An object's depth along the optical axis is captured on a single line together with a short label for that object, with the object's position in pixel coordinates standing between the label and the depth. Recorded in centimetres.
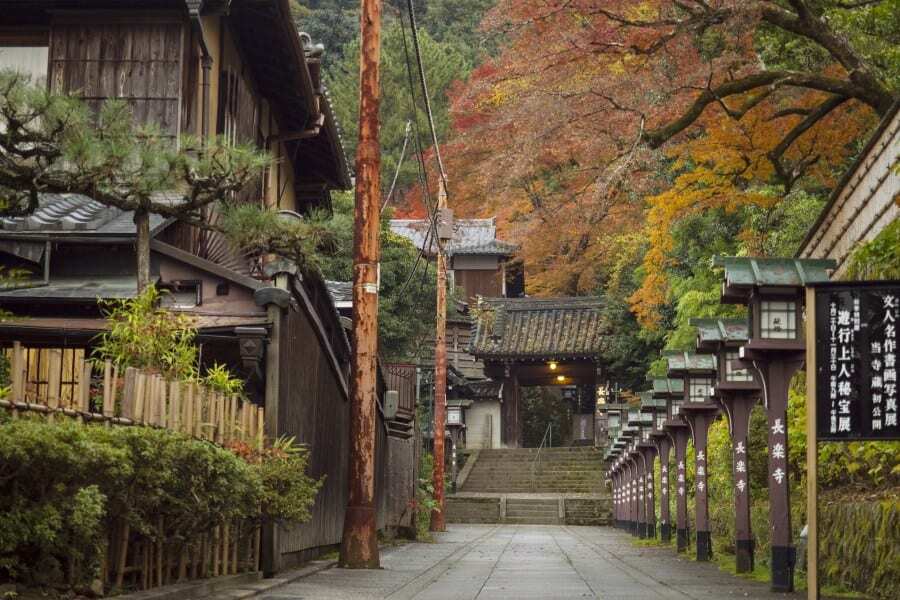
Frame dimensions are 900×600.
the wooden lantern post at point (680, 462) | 2691
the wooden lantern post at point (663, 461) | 3122
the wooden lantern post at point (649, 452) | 3256
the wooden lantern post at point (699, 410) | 2302
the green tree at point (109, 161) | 1356
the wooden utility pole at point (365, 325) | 1825
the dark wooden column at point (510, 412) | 6675
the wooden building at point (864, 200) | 1488
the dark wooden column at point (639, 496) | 3812
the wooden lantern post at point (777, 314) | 1552
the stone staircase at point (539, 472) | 5878
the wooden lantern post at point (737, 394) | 1886
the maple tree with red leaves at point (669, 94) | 2188
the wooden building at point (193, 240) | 1720
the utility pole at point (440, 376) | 3741
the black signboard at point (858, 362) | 1111
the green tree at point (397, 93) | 7050
